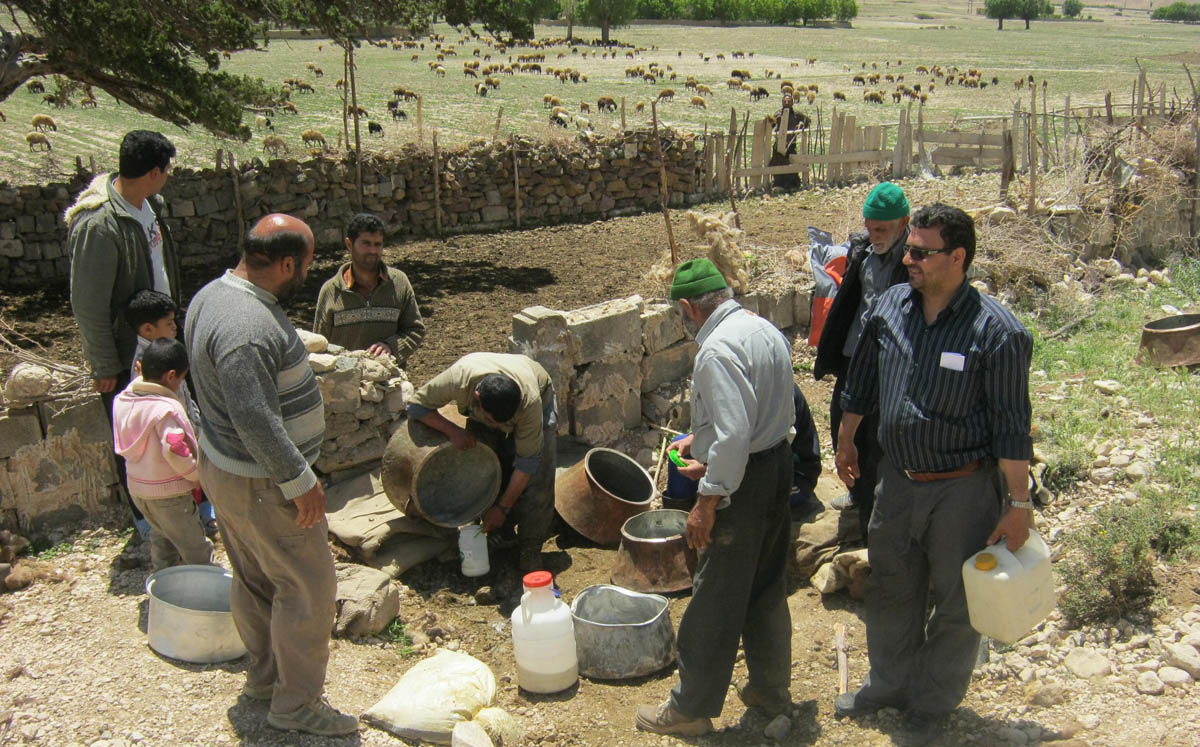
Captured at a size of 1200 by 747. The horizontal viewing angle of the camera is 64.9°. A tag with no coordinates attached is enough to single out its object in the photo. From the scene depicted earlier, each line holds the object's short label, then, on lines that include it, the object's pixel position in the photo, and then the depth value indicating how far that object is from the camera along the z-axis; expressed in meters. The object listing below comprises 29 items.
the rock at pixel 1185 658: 3.75
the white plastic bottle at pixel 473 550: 4.99
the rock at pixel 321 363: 5.30
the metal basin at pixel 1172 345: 6.68
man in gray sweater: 3.02
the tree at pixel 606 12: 71.94
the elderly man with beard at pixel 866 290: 4.42
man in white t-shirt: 4.28
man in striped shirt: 3.21
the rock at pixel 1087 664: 3.88
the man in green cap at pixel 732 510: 3.32
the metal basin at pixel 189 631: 3.85
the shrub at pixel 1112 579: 4.15
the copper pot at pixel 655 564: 4.81
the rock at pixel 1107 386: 6.38
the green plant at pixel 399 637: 4.38
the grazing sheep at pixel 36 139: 17.39
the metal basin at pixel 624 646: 4.20
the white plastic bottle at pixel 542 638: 4.02
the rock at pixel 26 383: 4.75
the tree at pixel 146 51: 7.86
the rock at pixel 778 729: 3.70
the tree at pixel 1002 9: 103.38
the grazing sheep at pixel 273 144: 16.25
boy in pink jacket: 4.12
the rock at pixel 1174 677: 3.72
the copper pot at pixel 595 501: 5.34
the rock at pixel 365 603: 4.35
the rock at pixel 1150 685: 3.70
